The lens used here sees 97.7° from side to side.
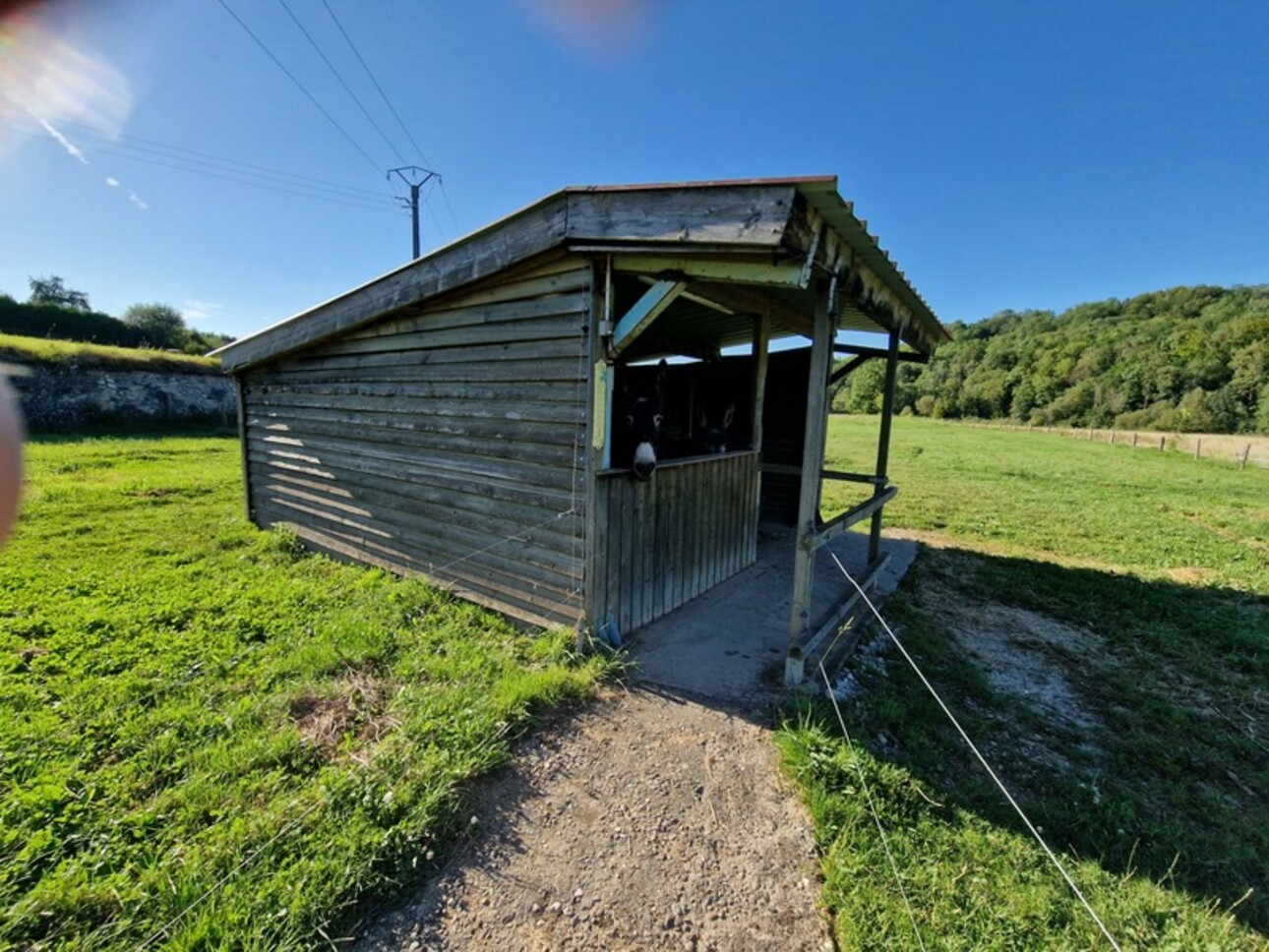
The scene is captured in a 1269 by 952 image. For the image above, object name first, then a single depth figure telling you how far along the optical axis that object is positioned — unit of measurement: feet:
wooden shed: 10.91
